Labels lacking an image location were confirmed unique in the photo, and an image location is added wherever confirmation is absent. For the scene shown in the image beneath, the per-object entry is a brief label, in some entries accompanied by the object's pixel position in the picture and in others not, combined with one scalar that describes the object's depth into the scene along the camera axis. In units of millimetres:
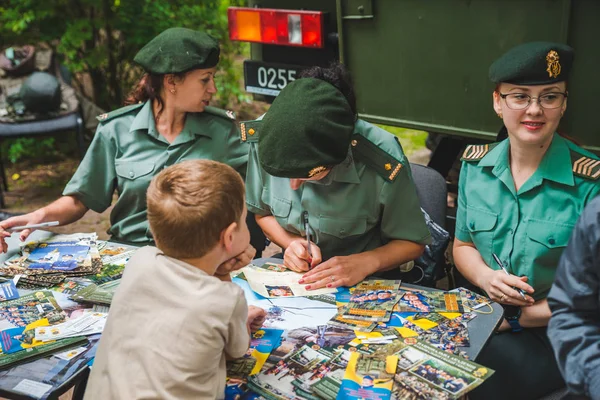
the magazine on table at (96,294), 2283
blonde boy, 1641
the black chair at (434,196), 2926
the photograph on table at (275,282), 2330
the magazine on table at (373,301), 2156
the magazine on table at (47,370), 1875
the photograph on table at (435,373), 1766
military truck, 2988
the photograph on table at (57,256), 2547
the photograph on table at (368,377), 1773
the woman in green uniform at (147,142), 2994
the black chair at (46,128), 5465
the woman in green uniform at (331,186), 2289
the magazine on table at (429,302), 2184
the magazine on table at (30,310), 2195
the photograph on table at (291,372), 1818
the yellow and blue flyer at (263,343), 1948
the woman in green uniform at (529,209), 2348
